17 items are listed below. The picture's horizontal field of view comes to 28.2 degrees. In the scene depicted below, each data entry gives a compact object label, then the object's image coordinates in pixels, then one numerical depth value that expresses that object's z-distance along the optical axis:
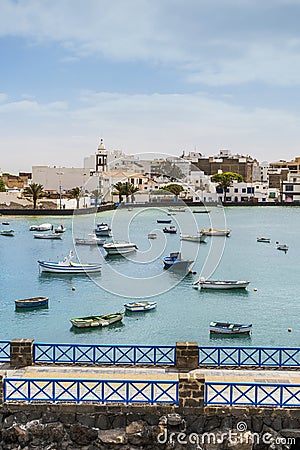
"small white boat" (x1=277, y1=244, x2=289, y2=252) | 57.49
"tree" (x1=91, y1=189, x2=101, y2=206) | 105.05
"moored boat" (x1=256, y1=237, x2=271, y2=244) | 64.33
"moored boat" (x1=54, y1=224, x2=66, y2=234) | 69.55
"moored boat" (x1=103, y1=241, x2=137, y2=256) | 52.97
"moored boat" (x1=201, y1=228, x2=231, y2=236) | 68.80
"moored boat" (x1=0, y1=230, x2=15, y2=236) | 69.00
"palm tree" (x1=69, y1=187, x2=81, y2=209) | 105.25
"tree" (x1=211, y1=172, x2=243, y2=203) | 131.25
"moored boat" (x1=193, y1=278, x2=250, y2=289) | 36.34
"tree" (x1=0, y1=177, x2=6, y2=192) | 108.38
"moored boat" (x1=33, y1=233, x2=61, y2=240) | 66.36
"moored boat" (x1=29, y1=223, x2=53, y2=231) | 73.00
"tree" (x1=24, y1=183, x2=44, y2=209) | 97.56
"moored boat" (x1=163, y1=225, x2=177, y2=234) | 71.62
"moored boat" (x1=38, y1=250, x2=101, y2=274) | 42.00
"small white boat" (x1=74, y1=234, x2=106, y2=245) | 60.10
